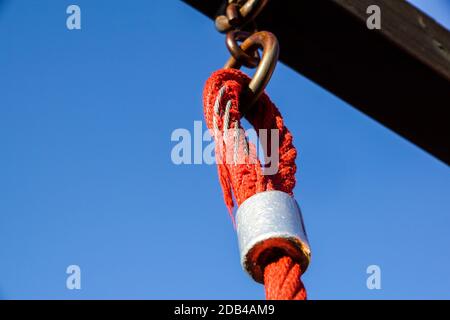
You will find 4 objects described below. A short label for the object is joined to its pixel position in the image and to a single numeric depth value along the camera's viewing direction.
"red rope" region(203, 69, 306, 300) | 0.55
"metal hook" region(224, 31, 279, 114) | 0.61
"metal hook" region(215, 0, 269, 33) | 0.66
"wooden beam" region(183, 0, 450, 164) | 0.73
